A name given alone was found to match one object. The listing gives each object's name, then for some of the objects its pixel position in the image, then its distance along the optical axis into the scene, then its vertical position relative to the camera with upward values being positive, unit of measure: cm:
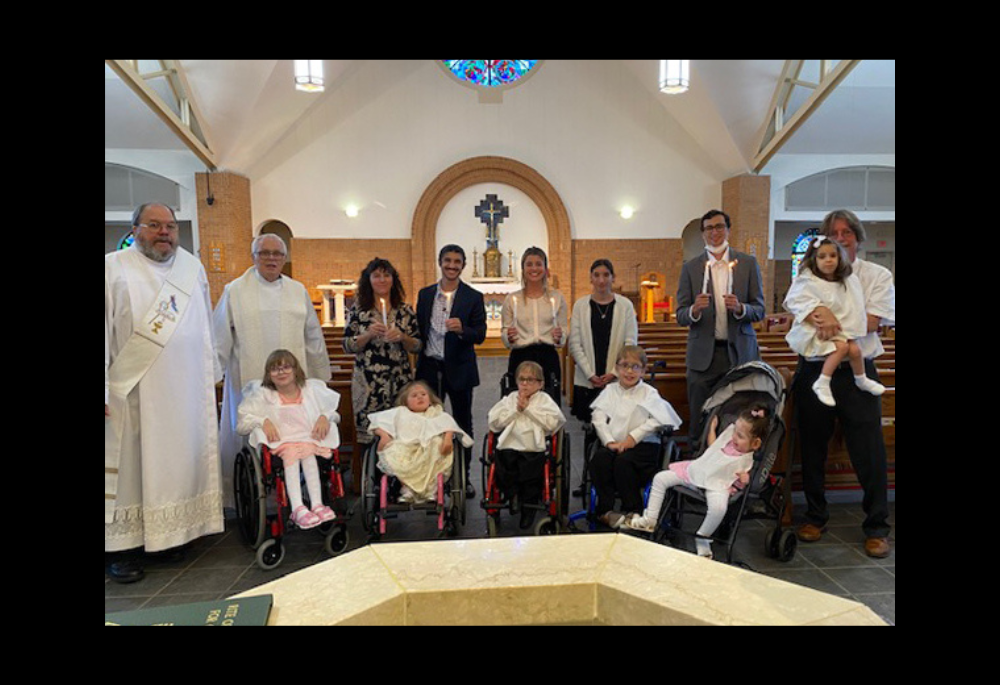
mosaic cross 1222 +267
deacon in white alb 272 -28
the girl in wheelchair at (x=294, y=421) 281 -43
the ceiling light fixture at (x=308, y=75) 938 +436
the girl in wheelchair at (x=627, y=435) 292 -52
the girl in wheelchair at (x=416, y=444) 294 -55
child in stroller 265 -64
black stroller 270 -64
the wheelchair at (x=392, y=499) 284 -82
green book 114 -57
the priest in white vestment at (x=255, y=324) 322 +8
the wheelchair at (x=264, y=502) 278 -84
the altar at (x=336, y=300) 1141 +78
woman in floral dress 338 -3
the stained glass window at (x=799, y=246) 1403 +225
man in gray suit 322 +14
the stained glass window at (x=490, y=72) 1199 +562
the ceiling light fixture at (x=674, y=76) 973 +446
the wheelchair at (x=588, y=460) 293 -66
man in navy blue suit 353 +0
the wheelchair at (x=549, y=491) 291 -80
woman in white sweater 361 +6
